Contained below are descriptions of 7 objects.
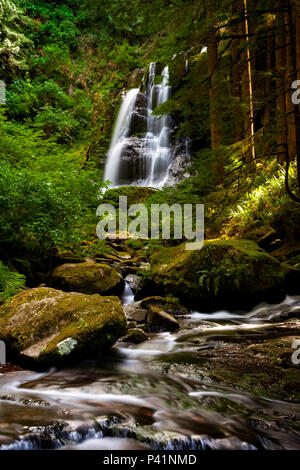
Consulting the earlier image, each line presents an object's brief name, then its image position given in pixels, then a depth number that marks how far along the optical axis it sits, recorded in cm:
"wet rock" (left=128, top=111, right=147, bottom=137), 1800
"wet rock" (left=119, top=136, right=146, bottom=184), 1683
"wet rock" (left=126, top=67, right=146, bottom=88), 2075
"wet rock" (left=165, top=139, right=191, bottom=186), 1539
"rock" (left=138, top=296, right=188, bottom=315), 582
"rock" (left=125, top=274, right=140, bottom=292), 700
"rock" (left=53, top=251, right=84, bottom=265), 663
